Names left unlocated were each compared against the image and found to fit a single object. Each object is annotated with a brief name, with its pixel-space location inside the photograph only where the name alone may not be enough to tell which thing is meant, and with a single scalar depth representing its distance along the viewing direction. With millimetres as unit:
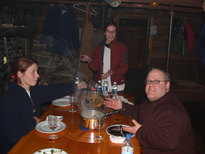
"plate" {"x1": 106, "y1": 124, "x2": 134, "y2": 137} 2361
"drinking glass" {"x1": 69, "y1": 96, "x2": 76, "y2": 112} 3162
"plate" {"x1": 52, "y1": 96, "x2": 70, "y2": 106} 3352
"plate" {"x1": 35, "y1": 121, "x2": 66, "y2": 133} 2421
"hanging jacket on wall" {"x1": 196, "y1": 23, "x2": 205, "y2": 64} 5105
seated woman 2545
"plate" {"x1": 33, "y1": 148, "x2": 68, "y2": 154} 1990
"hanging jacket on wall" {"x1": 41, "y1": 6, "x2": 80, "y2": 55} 5938
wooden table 2100
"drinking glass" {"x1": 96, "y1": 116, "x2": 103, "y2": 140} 2377
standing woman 4203
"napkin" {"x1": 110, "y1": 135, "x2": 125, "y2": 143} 2264
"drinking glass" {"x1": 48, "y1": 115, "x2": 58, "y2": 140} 2346
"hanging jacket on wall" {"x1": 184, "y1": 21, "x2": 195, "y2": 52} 7633
